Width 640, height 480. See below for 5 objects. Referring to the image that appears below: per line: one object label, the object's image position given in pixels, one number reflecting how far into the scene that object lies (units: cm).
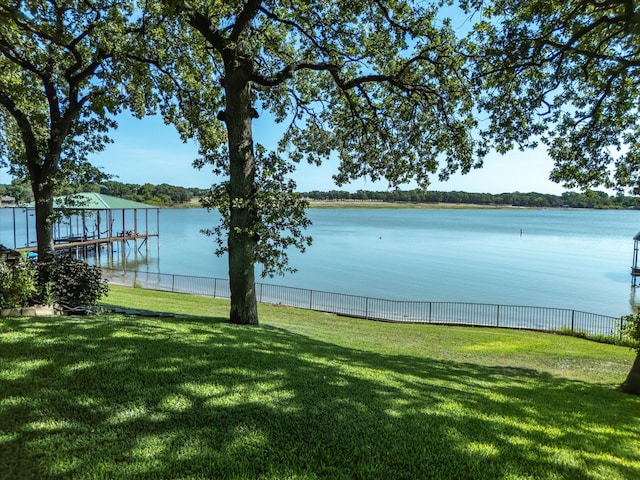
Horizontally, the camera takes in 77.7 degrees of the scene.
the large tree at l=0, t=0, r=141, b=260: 986
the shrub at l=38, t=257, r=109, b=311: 930
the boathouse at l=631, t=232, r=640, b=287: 3108
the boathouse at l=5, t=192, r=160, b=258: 3528
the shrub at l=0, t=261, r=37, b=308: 765
